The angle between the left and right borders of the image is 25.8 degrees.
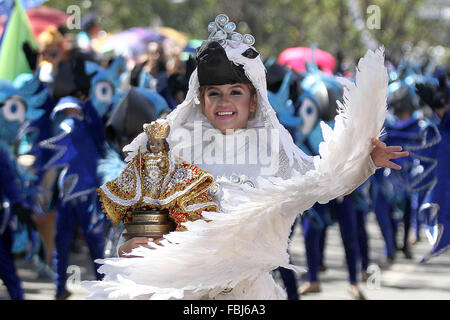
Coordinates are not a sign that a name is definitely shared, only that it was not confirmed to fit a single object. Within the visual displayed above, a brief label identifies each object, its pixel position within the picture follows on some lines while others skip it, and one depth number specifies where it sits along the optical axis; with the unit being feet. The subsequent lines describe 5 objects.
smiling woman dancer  12.75
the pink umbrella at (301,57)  49.84
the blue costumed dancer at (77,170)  25.46
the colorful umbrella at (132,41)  53.98
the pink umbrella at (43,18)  52.86
